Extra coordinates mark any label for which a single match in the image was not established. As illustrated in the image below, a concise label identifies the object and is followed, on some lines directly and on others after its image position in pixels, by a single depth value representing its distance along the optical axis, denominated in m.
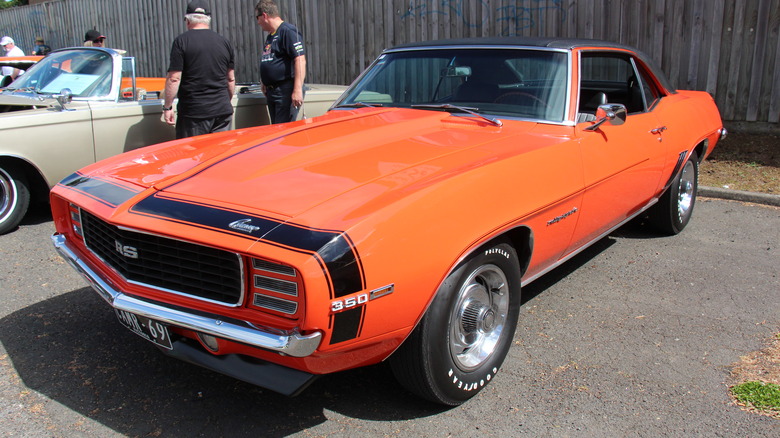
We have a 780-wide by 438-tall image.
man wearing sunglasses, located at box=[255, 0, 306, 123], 6.01
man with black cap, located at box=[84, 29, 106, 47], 9.79
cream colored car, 5.41
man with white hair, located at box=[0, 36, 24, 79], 11.96
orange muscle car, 2.22
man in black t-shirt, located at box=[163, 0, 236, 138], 5.52
